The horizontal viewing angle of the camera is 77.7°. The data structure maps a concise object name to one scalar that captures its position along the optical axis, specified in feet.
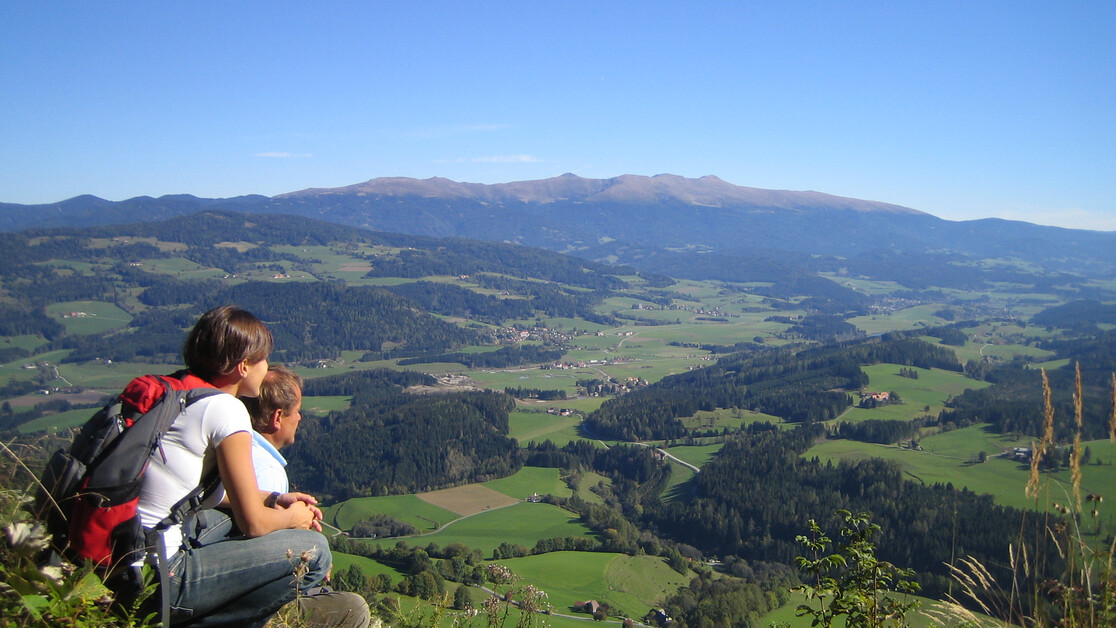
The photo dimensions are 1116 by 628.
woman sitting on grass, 10.22
